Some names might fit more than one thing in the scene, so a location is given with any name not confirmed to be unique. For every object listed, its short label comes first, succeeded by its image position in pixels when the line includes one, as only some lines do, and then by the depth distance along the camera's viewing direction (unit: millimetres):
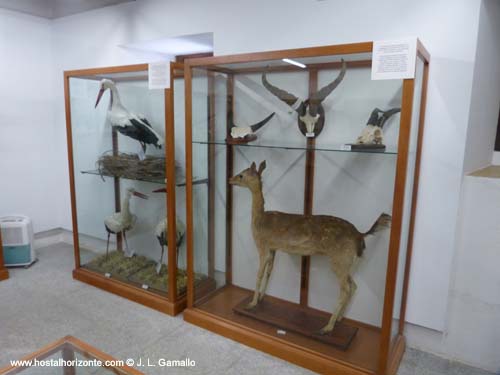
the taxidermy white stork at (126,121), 2486
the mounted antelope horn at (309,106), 1982
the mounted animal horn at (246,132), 2224
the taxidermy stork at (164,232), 2479
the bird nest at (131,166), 2475
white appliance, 3119
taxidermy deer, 1955
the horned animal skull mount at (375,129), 1738
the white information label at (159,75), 2191
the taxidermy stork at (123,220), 2814
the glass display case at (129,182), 2377
